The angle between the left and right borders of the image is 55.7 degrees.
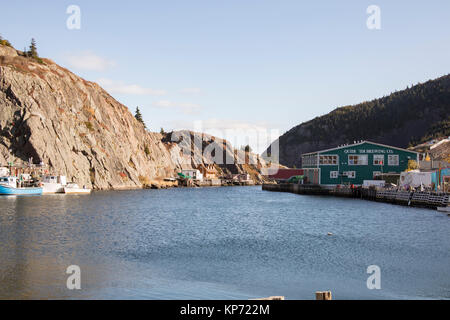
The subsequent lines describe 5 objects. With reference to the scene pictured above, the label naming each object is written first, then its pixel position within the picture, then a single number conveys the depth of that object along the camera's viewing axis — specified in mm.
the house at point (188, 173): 198500
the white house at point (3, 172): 90019
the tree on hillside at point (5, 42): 131375
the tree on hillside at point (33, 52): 132562
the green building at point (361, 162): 97312
